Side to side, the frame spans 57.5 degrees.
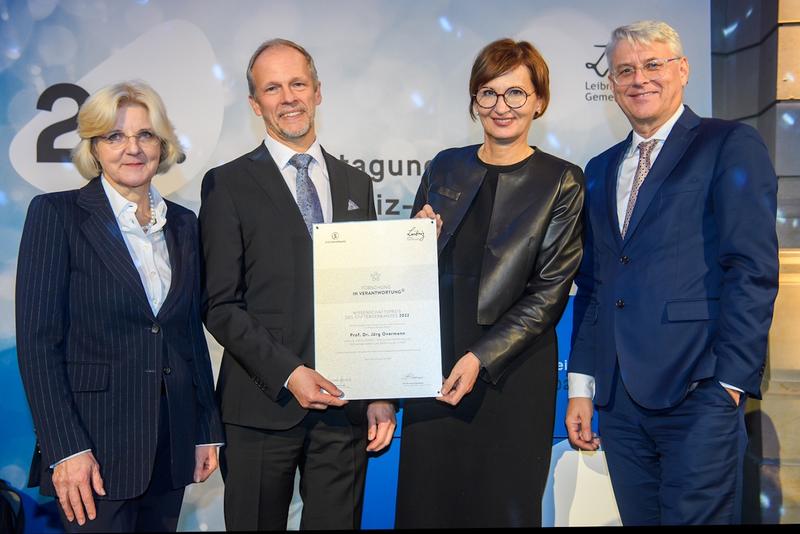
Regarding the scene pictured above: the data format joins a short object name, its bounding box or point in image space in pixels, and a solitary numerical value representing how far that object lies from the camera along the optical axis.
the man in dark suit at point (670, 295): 2.30
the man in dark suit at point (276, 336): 2.40
